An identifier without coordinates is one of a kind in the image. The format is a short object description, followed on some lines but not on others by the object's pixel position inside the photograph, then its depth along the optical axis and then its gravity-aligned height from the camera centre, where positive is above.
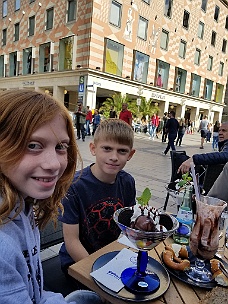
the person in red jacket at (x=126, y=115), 9.82 +0.10
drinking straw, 1.14 -0.31
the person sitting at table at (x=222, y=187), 1.91 -0.49
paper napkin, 0.99 -0.66
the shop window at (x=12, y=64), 23.61 +4.44
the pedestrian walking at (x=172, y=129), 9.54 -0.31
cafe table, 0.95 -0.68
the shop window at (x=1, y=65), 24.89 +4.51
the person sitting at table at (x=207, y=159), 2.70 -0.42
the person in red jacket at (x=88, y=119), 13.09 -0.19
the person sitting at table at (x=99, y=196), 1.46 -0.52
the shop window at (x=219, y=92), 29.30 +3.89
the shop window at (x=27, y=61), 21.88 +4.46
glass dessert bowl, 0.90 -0.45
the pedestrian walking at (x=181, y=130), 12.79 -0.42
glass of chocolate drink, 1.06 -0.49
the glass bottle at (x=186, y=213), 1.50 -0.57
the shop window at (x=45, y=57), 20.08 +4.54
